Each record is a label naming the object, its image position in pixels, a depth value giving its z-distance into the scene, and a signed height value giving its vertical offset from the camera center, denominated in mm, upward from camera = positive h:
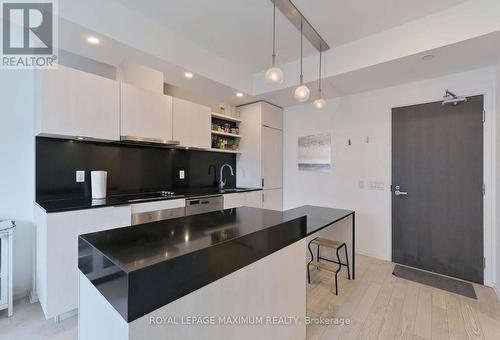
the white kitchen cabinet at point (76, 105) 2057 +614
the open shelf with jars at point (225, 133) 3913 +626
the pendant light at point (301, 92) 2141 +722
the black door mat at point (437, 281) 2438 -1283
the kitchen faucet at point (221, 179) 4054 -162
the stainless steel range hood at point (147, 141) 2531 +333
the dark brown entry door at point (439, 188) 2641 -220
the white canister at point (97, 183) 2457 -155
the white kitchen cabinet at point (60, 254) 1858 -718
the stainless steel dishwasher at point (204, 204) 2903 -465
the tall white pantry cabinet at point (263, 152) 3982 +308
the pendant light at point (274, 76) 1878 +772
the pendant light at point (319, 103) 2526 +737
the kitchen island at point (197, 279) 769 -458
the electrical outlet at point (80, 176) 2539 -83
